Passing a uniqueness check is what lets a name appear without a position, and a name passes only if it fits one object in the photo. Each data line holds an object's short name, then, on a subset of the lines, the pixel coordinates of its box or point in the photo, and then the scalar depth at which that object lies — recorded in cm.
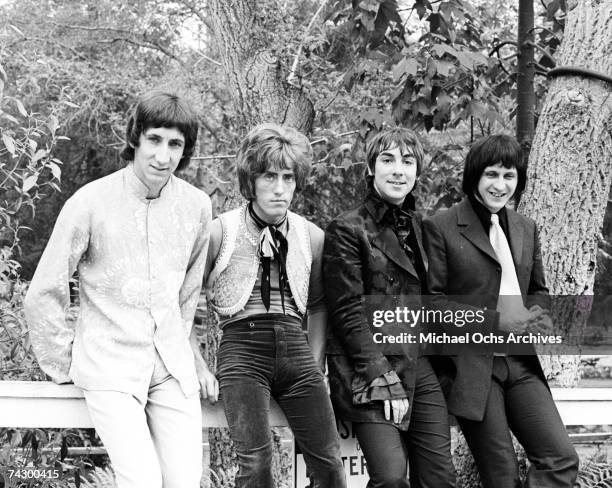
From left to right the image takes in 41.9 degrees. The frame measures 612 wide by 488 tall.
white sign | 314
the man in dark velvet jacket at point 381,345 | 289
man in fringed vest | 279
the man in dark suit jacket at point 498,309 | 303
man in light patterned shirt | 262
